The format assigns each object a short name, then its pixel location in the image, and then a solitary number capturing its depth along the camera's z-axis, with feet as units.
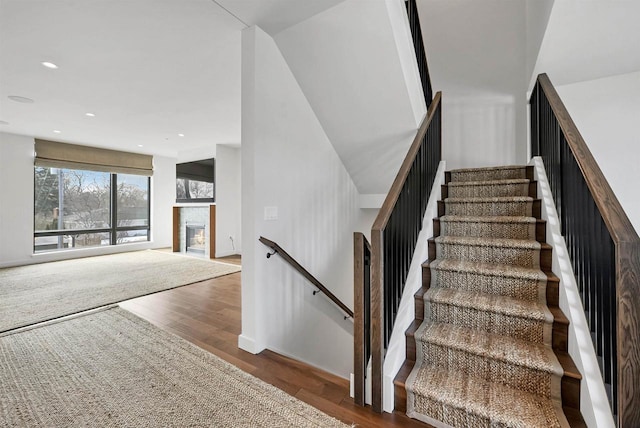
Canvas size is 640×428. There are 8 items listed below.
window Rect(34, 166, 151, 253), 18.93
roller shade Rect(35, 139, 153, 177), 18.37
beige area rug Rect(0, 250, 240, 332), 10.27
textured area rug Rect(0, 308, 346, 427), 4.96
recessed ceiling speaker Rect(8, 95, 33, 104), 11.75
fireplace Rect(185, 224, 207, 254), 22.08
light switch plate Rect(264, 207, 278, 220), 7.70
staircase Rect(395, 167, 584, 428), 4.37
